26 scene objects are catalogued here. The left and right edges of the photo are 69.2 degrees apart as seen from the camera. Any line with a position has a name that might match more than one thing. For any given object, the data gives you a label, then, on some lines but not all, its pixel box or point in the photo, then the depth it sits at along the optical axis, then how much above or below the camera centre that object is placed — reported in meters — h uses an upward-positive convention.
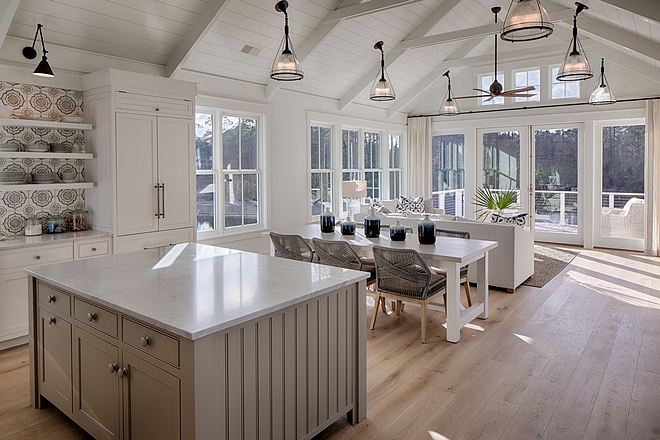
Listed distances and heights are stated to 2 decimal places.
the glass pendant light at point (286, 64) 3.71 +1.14
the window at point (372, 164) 8.65 +0.88
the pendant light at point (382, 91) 4.91 +1.24
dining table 3.80 -0.37
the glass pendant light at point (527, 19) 2.89 +1.17
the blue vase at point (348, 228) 4.79 -0.17
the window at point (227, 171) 5.73 +0.52
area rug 5.86 -0.76
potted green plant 7.75 +0.17
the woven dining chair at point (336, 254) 4.12 -0.37
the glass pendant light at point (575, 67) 4.23 +1.28
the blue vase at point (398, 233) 4.39 -0.20
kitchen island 1.83 -0.59
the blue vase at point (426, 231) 4.16 -0.18
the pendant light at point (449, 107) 6.64 +1.44
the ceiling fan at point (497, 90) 5.90 +1.55
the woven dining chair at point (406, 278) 3.75 -0.55
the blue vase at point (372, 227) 4.68 -0.16
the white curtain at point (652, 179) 7.27 +0.47
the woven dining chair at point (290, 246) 4.34 -0.32
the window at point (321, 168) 7.41 +0.69
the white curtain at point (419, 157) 9.59 +1.10
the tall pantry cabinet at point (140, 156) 4.26 +0.53
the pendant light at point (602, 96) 5.81 +1.39
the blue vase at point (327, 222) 4.89 -0.11
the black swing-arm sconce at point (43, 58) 3.66 +1.31
